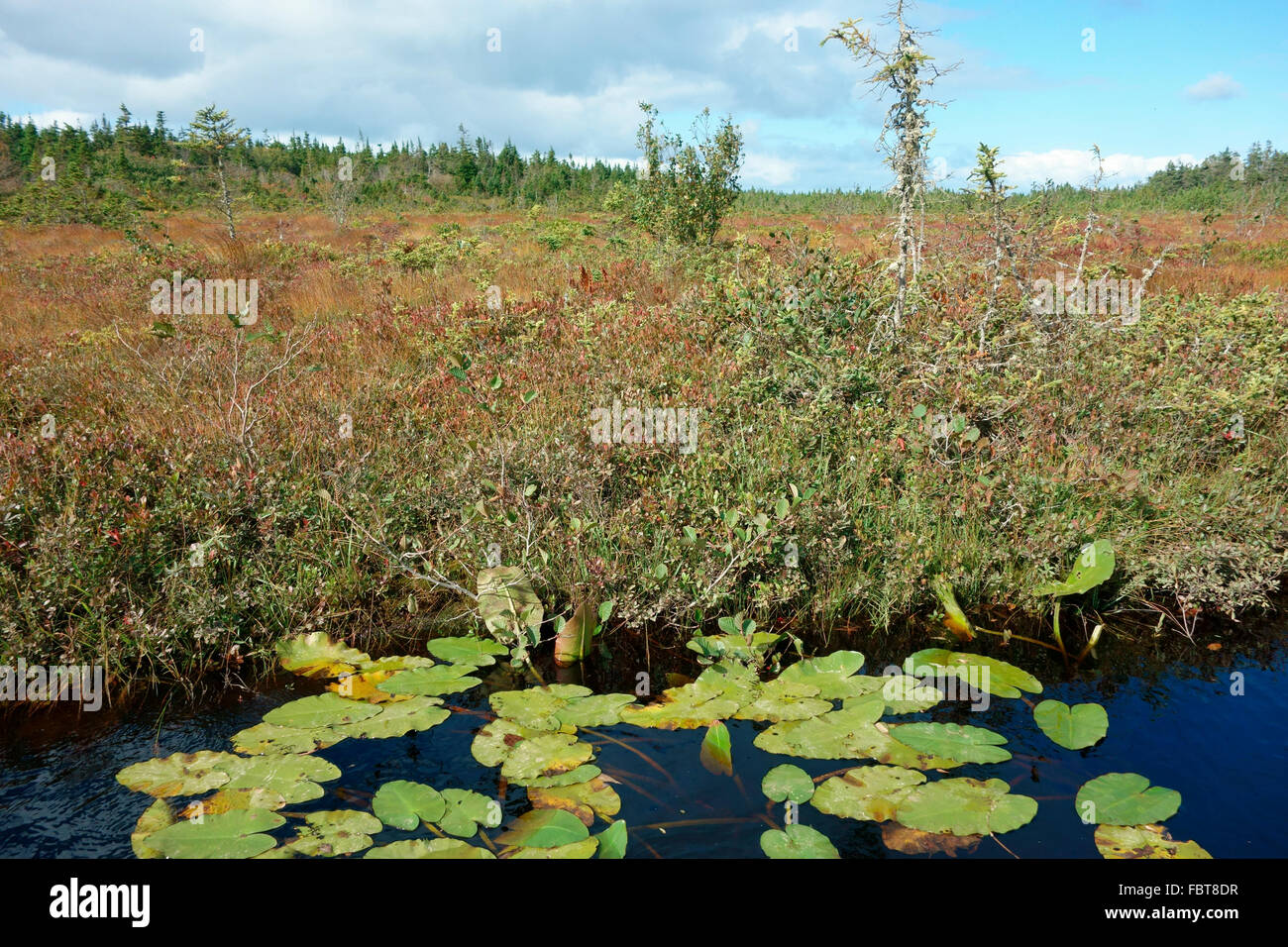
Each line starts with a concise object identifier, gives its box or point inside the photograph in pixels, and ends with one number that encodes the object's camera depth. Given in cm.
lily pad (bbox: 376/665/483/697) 343
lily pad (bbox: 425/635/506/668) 370
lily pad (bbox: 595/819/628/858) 237
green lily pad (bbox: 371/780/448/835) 253
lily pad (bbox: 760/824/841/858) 241
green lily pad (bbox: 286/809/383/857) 240
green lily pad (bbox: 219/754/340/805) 271
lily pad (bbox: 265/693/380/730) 315
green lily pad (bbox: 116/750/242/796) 272
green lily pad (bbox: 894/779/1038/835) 255
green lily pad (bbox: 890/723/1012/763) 292
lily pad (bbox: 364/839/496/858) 238
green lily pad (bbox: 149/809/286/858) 234
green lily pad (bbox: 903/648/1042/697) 347
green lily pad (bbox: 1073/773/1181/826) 258
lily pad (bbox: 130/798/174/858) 236
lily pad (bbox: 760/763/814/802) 273
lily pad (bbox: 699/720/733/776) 296
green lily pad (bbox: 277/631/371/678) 369
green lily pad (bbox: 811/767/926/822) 266
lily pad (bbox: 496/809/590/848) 243
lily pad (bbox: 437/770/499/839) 251
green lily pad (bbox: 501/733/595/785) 287
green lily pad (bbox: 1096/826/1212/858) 245
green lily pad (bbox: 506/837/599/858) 238
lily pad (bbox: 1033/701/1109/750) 305
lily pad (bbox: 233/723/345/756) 297
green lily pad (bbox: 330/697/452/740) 310
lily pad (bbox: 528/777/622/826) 268
